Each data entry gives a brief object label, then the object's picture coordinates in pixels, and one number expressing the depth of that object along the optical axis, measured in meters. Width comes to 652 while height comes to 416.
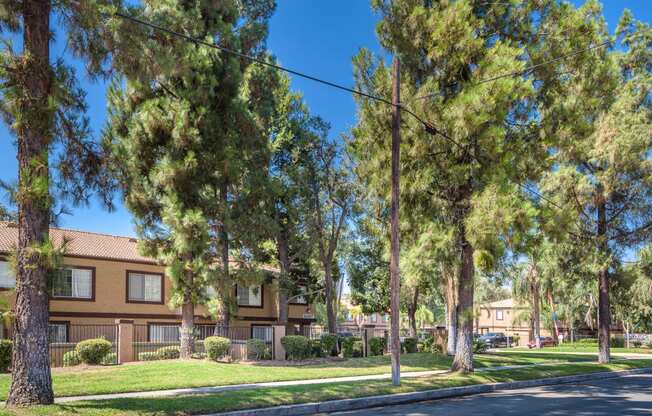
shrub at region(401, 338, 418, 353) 32.00
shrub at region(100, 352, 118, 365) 22.19
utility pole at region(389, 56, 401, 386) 16.61
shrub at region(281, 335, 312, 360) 25.88
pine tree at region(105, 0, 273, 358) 23.62
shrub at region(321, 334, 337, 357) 28.43
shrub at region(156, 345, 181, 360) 25.75
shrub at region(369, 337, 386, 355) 30.78
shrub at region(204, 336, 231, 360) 23.80
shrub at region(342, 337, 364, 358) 29.39
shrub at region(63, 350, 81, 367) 21.61
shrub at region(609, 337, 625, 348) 47.78
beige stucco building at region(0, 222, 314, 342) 29.88
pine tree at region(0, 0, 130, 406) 11.18
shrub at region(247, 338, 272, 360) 25.50
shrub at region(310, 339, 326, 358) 27.34
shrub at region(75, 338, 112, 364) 21.25
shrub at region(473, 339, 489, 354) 31.78
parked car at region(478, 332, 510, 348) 55.94
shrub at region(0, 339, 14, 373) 19.58
